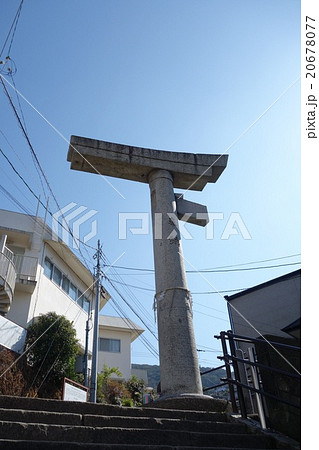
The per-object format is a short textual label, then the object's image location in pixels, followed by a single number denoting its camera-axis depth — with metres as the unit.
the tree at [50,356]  13.77
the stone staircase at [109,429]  3.25
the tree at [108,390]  17.86
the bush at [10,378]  12.31
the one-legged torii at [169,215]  6.12
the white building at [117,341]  25.42
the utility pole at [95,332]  13.15
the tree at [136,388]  20.31
